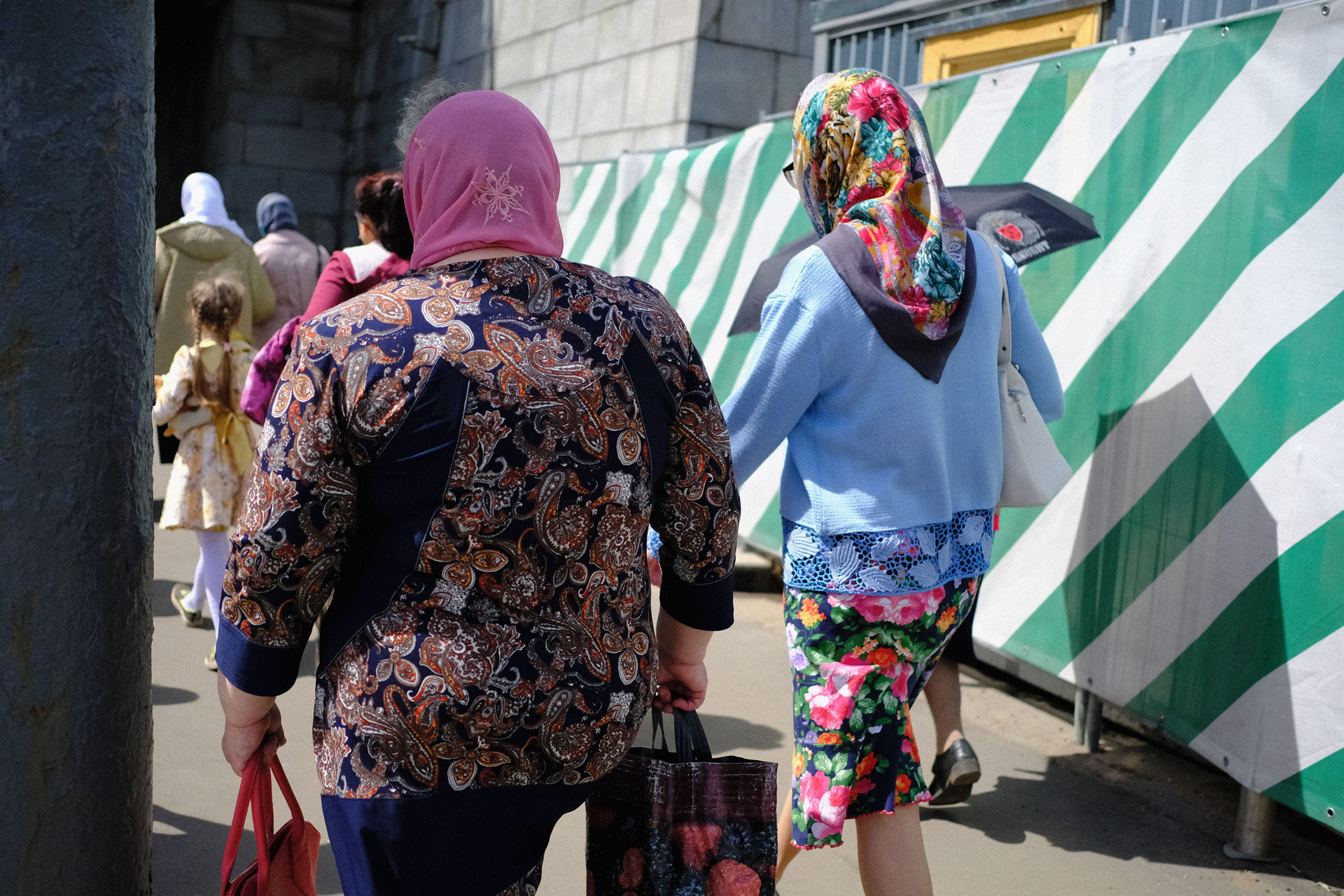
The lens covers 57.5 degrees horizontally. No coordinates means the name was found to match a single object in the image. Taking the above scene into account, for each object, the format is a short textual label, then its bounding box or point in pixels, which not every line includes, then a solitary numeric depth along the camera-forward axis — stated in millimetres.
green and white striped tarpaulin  3141
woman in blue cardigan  2453
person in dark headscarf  7016
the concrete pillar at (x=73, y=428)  1885
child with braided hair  4680
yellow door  5578
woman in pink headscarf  1644
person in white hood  6465
